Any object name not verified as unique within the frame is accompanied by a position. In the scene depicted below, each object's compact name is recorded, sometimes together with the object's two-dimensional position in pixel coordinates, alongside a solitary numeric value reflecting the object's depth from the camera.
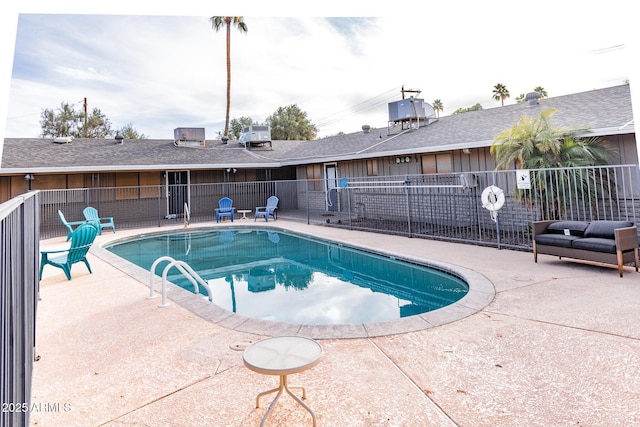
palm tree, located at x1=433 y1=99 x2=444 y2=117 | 51.66
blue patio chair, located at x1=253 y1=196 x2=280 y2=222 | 15.16
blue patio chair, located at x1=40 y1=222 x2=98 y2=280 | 6.36
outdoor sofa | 5.29
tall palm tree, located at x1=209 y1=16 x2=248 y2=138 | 25.03
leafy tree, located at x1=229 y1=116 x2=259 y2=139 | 38.06
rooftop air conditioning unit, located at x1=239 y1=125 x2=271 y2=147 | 20.81
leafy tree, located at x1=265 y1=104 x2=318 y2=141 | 36.41
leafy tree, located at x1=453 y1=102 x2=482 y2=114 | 41.28
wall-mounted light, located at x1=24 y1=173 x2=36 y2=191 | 13.76
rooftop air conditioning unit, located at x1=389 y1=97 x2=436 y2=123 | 15.27
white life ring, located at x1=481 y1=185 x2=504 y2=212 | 7.66
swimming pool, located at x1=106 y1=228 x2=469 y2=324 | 5.59
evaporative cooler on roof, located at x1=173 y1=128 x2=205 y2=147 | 19.34
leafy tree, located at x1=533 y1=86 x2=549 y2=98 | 38.79
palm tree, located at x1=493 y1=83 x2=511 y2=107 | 46.19
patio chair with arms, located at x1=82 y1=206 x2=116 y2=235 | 12.45
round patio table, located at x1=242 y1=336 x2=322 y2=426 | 2.12
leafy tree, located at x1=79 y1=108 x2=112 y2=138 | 30.72
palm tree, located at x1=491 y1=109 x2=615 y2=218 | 7.76
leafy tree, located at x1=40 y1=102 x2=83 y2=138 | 29.67
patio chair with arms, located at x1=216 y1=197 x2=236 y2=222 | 15.62
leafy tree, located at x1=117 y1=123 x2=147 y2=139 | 33.72
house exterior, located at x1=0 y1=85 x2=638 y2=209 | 9.80
